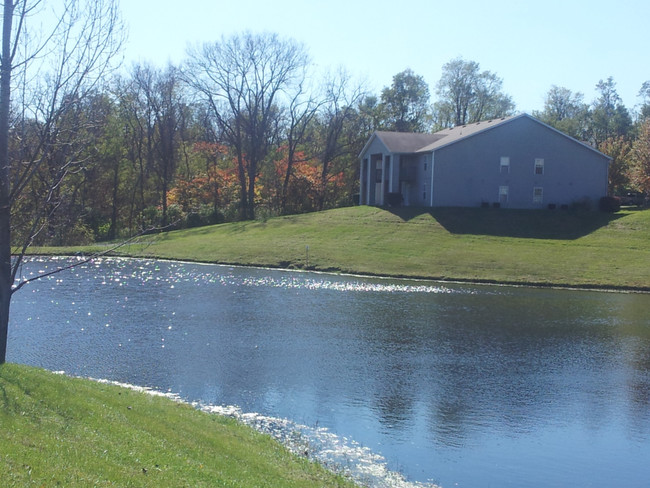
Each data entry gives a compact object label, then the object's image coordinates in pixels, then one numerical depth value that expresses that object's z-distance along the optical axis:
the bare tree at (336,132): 78.19
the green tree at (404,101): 87.19
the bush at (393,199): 59.44
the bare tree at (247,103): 69.50
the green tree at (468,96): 91.25
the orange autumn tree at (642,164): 62.94
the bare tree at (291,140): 72.12
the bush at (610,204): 56.81
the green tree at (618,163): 72.06
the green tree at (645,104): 103.22
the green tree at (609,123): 99.12
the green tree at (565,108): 103.12
